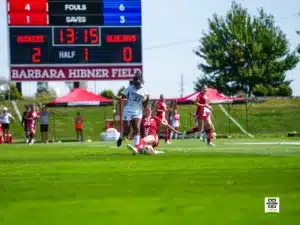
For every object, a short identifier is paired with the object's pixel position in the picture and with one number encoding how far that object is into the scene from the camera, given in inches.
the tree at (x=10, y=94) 3476.6
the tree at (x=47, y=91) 4459.4
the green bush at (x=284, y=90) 3647.9
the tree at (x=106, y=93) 3538.4
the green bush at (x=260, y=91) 3592.5
